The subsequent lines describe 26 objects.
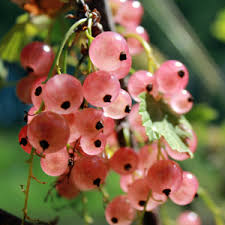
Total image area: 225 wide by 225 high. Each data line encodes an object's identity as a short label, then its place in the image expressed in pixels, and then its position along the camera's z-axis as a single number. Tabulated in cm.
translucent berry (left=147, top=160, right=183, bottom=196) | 23
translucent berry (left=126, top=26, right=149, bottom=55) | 26
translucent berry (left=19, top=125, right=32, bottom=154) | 22
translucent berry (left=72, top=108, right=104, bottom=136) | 22
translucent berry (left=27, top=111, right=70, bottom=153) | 21
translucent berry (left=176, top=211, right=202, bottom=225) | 28
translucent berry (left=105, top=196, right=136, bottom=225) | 24
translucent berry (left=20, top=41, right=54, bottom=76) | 24
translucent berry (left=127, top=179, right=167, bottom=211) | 24
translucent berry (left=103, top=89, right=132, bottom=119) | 23
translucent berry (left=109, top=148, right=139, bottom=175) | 24
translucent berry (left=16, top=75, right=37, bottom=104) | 25
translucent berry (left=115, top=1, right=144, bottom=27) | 27
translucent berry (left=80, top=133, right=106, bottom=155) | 22
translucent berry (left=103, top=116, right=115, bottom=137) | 23
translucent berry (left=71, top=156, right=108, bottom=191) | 23
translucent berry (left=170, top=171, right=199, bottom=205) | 24
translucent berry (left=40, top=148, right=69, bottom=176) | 22
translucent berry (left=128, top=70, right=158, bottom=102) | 24
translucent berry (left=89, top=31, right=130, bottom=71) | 22
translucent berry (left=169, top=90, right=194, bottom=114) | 24
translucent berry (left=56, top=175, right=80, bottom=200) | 25
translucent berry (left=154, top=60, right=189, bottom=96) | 24
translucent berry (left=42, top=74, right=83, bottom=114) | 21
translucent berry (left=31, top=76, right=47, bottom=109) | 22
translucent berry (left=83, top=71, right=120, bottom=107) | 22
